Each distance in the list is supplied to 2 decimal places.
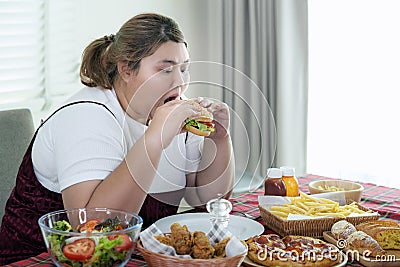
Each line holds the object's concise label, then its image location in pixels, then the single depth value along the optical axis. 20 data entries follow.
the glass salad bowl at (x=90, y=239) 1.21
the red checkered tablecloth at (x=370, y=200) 1.75
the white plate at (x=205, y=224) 1.54
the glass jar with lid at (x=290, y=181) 1.75
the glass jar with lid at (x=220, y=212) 1.43
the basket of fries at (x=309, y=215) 1.51
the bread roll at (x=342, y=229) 1.43
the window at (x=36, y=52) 2.80
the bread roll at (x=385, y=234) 1.40
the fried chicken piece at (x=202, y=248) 1.22
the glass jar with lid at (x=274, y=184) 1.74
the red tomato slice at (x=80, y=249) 1.20
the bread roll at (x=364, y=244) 1.35
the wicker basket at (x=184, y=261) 1.20
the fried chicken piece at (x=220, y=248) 1.25
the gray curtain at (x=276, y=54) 3.13
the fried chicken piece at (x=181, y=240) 1.24
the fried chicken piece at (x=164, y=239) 1.26
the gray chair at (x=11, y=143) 2.15
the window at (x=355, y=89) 2.87
